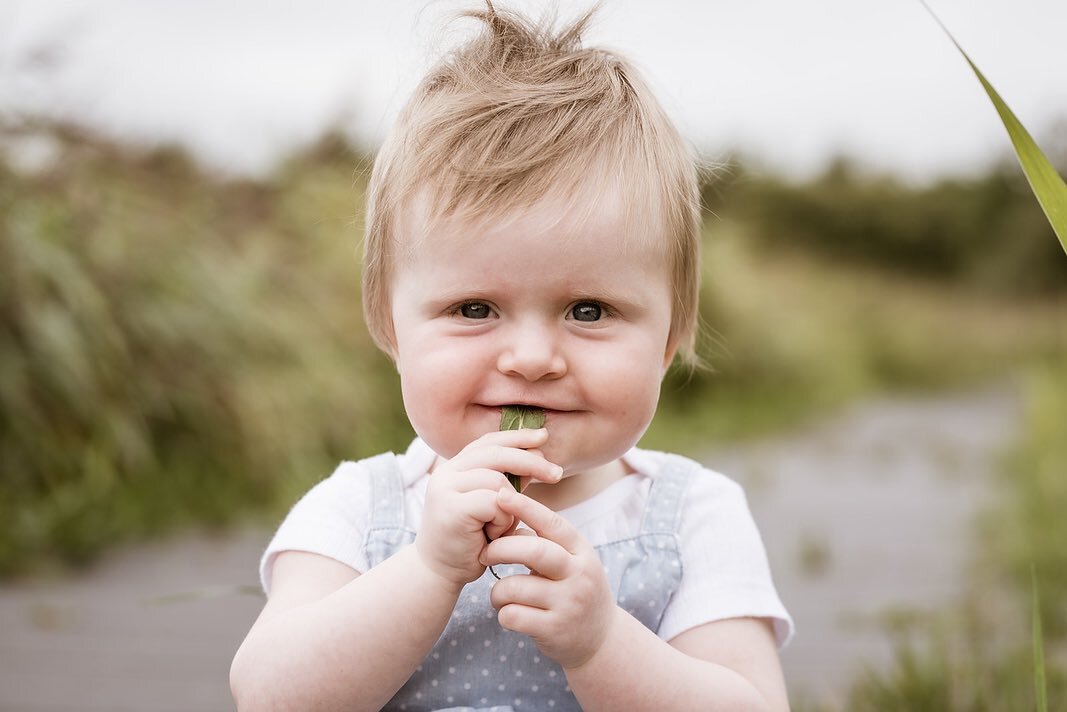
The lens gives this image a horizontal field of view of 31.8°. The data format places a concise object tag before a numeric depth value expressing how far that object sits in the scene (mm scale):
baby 680
